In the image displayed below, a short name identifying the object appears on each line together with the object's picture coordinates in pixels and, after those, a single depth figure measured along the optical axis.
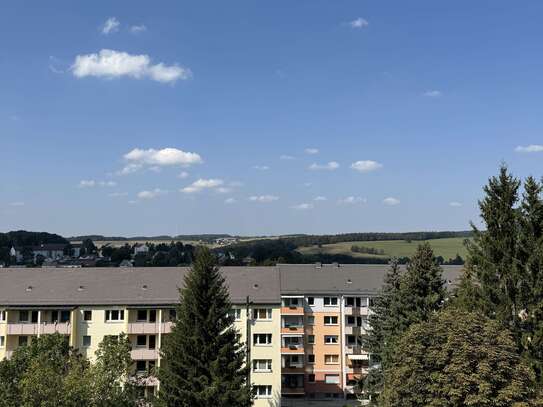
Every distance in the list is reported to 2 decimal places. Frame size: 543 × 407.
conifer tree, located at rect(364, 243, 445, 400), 31.55
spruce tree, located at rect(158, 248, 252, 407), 26.59
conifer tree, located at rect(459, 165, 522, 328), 21.98
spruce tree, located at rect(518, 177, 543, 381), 21.11
